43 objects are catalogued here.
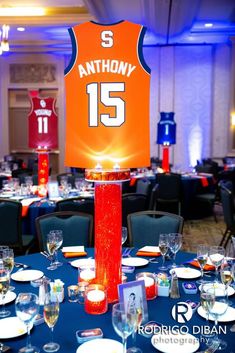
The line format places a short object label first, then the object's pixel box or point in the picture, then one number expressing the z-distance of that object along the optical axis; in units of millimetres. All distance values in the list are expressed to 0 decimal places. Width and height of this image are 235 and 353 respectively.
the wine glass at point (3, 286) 1723
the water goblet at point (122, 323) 1362
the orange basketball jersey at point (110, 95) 1817
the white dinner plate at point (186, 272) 2176
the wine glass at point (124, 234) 2477
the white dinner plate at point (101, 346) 1453
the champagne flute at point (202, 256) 2100
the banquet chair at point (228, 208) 4535
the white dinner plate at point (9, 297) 1841
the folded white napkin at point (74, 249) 2592
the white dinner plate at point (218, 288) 1643
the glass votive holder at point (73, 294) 1886
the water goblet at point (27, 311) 1462
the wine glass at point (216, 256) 2127
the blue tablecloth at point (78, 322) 1517
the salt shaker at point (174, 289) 1924
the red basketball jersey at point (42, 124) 5203
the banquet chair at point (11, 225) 3803
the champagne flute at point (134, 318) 1374
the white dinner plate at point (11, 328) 1566
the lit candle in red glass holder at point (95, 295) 1756
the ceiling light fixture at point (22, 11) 8812
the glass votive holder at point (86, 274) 1991
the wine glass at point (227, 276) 1853
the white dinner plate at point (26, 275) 2121
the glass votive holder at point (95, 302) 1752
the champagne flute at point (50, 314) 1487
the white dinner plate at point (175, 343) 1479
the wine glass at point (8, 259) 2031
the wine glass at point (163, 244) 2234
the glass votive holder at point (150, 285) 1891
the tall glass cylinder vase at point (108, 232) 1920
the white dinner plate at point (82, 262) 2330
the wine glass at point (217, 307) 1534
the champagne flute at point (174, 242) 2244
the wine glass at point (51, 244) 2307
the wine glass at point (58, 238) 2318
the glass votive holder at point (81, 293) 1867
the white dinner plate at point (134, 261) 2344
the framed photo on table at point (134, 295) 1623
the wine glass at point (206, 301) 1536
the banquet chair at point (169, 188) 6727
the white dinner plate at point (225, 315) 1679
